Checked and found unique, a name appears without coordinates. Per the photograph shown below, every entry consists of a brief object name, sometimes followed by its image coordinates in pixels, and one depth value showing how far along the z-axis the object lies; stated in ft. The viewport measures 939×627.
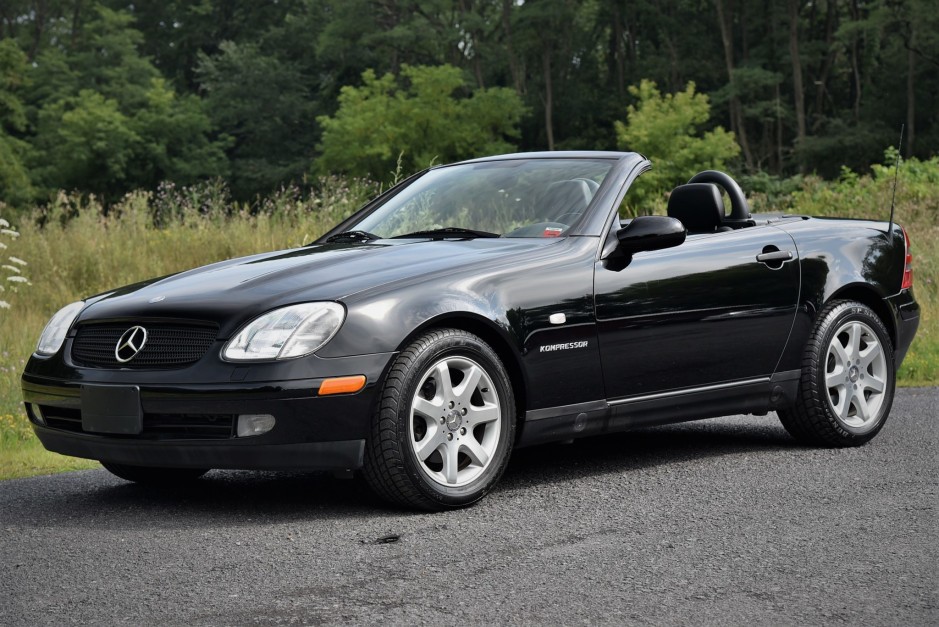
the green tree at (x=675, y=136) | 176.24
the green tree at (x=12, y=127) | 169.48
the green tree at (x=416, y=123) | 196.95
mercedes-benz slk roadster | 16.17
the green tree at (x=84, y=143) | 187.93
